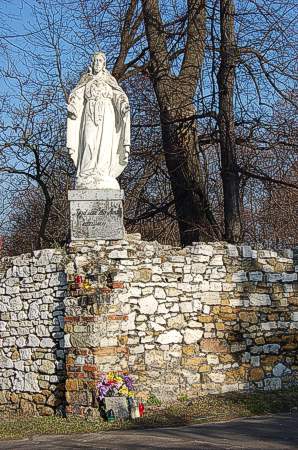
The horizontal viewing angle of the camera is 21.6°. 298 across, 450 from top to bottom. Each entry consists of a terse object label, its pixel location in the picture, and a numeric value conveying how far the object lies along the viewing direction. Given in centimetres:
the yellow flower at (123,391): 1069
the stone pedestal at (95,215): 1152
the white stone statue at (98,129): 1184
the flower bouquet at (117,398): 1045
